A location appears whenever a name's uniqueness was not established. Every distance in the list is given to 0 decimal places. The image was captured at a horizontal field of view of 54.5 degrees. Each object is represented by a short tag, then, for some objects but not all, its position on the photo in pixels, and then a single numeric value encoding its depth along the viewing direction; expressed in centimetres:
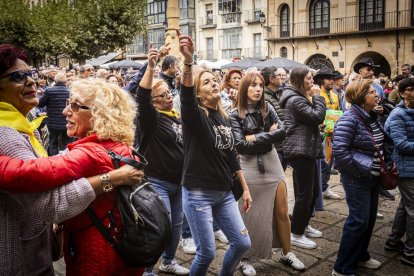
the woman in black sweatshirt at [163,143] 366
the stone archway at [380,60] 2973
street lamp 3453
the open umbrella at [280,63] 1738
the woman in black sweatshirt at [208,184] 318
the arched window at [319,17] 3161
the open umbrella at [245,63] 2041
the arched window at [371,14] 2892
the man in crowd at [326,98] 663
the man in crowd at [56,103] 794
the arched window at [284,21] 3390
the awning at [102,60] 3266
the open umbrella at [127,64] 2270
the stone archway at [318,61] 3204
